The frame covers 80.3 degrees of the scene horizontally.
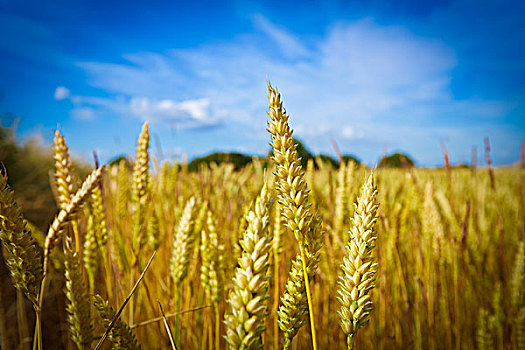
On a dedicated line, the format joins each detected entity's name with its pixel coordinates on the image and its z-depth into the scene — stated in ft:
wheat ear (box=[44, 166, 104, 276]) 1.91
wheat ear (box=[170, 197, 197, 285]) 2.83
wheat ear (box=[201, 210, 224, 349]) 2.74
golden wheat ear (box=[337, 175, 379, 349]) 1.34
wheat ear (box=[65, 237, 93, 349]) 1.78
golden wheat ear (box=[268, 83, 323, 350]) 1.30
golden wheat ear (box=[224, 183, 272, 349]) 1.11
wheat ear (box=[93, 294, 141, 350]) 1.59
